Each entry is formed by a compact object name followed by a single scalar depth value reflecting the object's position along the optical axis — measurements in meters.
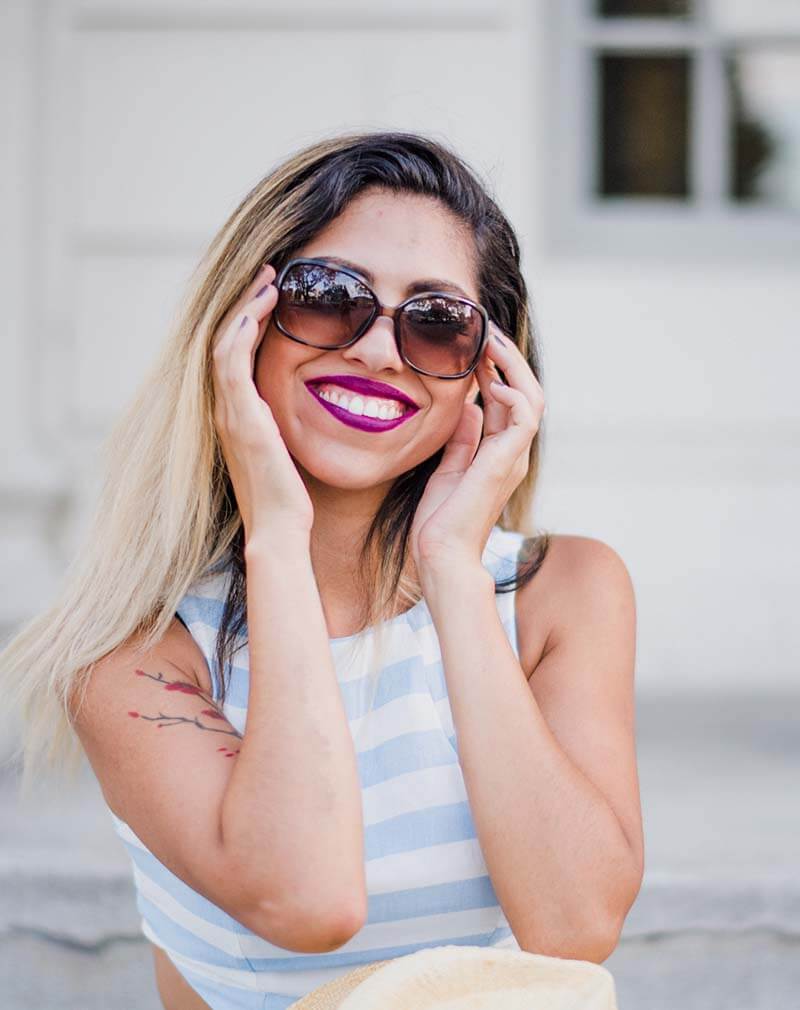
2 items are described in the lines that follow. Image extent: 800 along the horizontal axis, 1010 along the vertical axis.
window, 2.87
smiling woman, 1.50
